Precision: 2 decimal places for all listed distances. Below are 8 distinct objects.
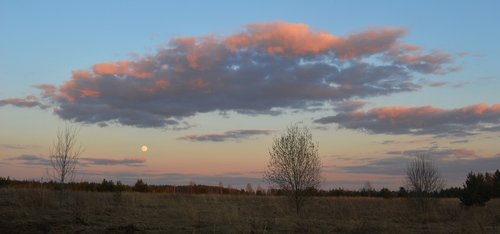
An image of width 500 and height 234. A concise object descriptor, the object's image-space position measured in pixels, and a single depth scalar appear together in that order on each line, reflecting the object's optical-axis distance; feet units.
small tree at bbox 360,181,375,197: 296.65
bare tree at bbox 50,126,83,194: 91.76
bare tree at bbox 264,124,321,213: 102.06
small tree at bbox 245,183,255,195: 200.05
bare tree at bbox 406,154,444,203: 119.44
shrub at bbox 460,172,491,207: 135.95
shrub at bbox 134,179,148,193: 228.22
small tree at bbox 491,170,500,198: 200.19
